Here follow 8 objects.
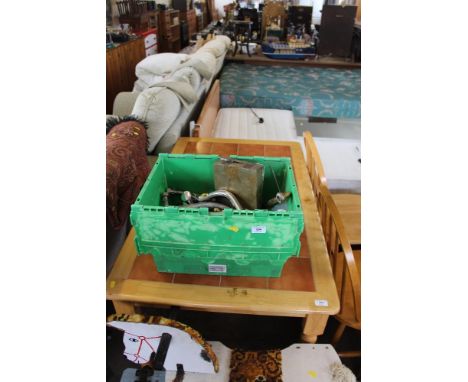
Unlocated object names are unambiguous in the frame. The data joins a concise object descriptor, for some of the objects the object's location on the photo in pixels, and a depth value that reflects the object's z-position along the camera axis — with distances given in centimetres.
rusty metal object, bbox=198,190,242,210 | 76
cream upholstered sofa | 147
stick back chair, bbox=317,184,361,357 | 81
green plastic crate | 61
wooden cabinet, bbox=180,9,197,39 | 553
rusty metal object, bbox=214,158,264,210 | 75
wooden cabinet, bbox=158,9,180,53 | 475
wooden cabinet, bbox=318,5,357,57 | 385
